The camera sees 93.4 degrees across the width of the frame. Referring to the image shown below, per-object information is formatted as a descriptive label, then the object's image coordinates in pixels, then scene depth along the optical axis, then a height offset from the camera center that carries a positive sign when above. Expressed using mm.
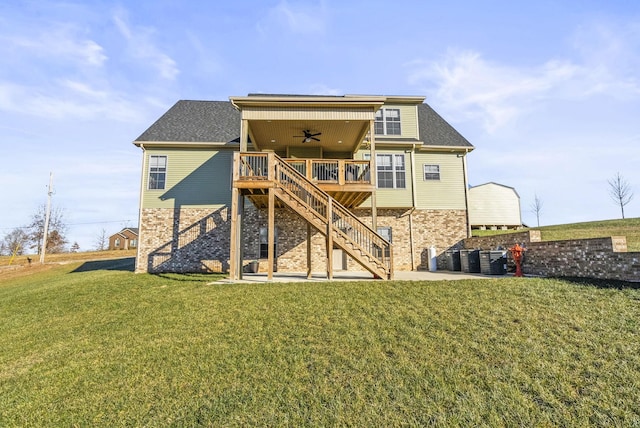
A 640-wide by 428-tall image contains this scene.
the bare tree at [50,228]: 37969 +3094
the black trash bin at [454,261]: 13255 -589
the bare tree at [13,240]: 39222 +1840
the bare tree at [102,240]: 57844 +2205
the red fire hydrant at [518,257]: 9656 -326
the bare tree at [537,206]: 46969 +6300
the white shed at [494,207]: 24406 +3268
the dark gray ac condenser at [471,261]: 11914 -539
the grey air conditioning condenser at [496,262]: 10711 -530
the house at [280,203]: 13750 +2730
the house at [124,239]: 53350 +2262
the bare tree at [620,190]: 32188 +5999
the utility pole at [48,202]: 24648 +4587
